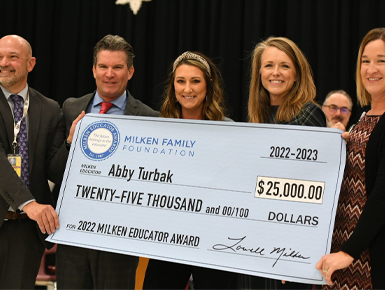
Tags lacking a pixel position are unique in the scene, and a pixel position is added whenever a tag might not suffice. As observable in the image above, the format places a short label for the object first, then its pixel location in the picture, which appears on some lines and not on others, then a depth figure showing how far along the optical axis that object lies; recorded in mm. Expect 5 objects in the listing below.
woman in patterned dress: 1975
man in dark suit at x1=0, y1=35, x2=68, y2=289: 2756
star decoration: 5492
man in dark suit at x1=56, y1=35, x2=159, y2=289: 2689
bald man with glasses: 4688
